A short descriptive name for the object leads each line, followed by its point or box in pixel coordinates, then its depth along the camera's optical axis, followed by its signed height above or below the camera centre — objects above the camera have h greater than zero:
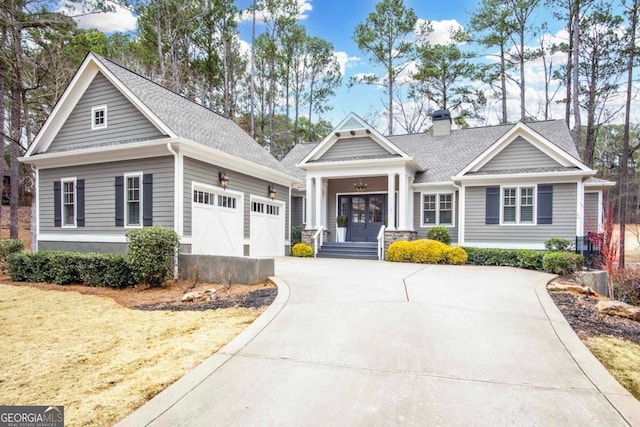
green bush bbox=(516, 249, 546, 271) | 11.56 -1.42
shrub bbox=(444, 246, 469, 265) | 13.00 -1.49
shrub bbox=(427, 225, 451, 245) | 14.77 -0.88
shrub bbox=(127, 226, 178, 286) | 8.12 -0.90
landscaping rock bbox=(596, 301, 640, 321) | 5.98 -1.54
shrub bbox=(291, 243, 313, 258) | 15.18 -1.55
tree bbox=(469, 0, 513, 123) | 23.83 +11.23
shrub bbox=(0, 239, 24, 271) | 11.07 -1.09
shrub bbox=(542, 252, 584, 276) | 10.52 -1.39
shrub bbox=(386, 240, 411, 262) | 13.55 -1.41
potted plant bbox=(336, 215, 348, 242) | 17.06 -0.73
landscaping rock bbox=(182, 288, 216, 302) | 6.86 -1.51
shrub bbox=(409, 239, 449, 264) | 13.16 -1.36
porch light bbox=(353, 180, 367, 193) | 16.92 +1.12
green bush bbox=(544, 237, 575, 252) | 12.76 -1.08
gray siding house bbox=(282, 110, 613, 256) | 13.58 +0.96
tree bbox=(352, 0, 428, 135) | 25.89 +11.92
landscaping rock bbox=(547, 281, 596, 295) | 7.77 -1.59
